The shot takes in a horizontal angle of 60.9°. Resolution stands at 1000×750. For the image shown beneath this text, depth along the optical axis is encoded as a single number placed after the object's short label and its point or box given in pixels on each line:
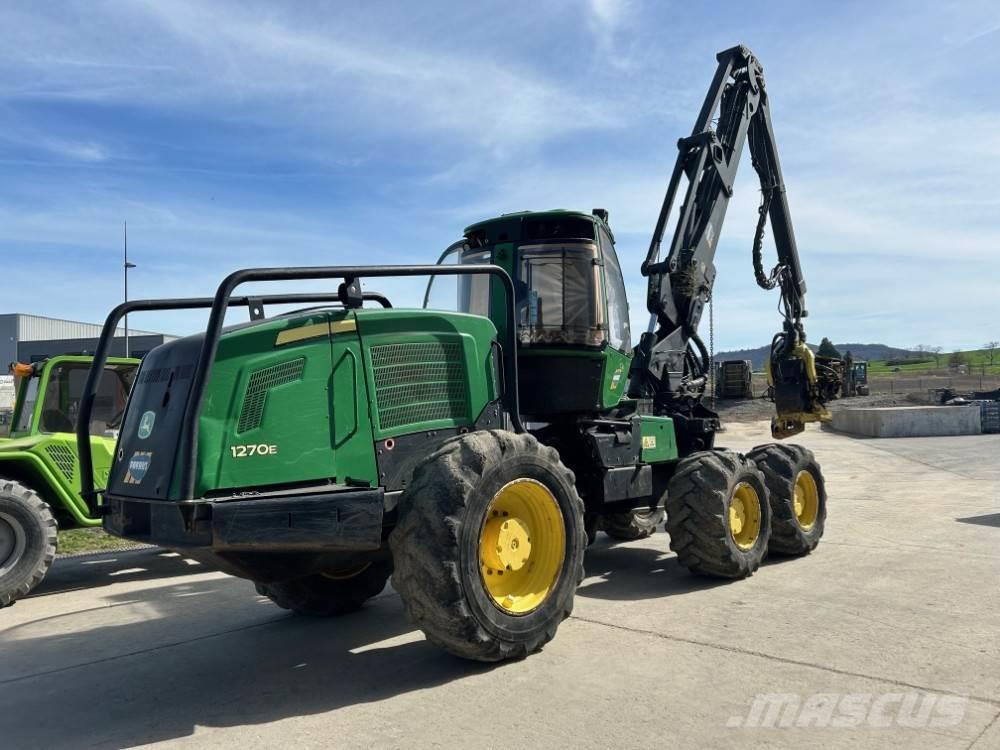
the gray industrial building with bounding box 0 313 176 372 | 49.93
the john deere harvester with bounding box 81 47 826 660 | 4.54
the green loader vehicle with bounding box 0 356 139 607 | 7.49
